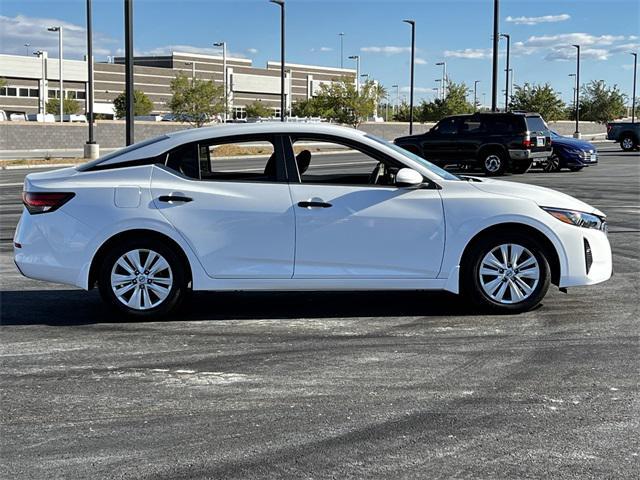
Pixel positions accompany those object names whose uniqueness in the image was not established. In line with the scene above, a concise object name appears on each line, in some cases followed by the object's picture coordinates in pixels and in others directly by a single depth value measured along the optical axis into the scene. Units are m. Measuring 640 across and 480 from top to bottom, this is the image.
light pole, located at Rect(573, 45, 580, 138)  72.89
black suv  26.28
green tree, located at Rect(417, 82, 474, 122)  76.44
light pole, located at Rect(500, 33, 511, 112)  59.80
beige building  118.88
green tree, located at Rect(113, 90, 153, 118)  105.88
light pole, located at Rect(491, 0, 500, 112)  33.88
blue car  28.58
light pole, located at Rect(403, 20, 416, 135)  56.91
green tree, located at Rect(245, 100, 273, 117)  118.62
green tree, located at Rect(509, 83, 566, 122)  71.12
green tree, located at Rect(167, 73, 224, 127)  58.28
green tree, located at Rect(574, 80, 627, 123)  87.06
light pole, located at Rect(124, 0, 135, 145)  19.97
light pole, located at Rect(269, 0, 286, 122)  45.48
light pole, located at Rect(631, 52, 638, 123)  84.00
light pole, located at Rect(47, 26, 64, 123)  74.04
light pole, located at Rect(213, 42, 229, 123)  59.84
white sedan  7.18
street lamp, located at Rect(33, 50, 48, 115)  104.19
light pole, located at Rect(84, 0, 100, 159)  37.41
